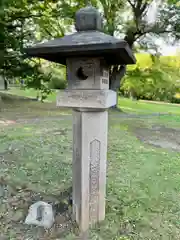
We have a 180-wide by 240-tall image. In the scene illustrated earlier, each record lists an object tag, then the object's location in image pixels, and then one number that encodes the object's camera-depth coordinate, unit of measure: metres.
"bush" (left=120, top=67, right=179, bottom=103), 12.34
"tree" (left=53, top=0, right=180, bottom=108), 9.77
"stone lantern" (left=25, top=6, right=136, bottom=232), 2.17
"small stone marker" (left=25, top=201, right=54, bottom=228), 2.76
